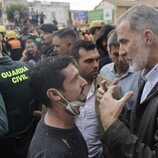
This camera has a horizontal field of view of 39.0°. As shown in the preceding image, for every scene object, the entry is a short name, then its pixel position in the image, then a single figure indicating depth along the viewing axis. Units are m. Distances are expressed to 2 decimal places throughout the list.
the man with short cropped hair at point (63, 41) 2.76
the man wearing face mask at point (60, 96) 1.24
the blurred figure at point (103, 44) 2.90
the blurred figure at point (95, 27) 4.09
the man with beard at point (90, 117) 1.70
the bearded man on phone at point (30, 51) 3.82
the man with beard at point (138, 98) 1.07
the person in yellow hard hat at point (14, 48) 4.64
